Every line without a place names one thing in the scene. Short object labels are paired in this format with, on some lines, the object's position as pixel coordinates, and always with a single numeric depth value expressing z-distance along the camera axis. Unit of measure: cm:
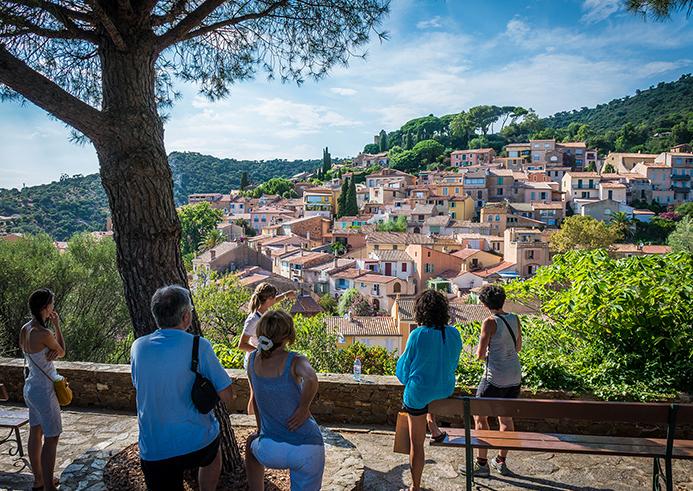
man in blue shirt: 240
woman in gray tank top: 371
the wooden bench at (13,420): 400
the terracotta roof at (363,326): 2784
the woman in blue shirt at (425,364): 327
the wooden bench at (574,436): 318
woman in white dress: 346
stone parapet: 469
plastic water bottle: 497
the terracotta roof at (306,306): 3378
